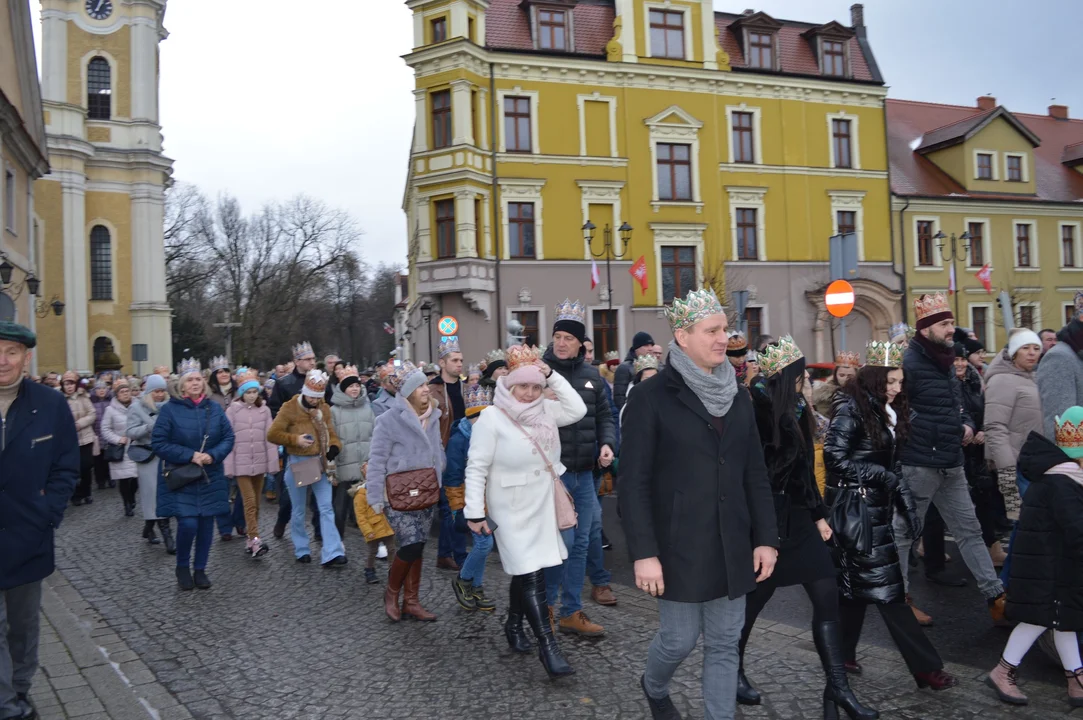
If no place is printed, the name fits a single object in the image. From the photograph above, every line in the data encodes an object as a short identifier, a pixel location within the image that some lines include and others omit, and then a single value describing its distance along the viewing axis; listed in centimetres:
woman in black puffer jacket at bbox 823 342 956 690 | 476
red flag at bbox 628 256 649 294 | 2724
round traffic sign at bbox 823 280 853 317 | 1148
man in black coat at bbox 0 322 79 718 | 473
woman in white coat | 543
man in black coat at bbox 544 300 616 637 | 625
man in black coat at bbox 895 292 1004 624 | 592
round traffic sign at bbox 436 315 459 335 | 2366
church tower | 4116
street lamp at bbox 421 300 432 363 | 3075
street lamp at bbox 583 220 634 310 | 3080
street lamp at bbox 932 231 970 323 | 3547
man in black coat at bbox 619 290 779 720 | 385
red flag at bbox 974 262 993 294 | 2990
